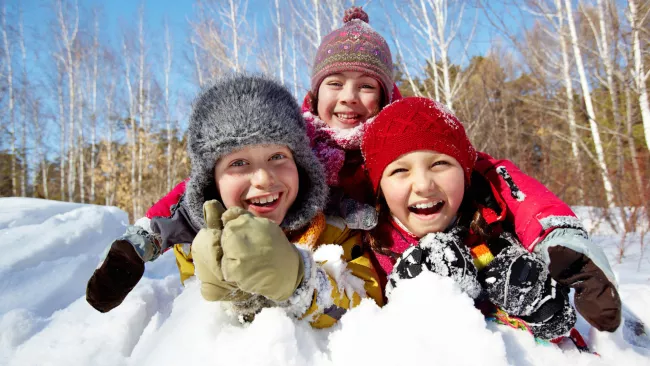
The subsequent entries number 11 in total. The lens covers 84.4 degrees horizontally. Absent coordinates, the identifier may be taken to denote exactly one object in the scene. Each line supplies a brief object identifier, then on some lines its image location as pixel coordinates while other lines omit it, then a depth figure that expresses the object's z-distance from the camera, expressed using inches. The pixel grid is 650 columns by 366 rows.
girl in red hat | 38.1
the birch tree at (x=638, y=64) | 198.5
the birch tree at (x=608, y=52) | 211.6
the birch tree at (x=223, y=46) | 429.1
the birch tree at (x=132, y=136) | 573.6
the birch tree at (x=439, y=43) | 301.3
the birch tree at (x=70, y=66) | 571.3
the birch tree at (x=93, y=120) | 597.0
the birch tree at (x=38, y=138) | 602.9
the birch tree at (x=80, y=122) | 588.7
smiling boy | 35.0
